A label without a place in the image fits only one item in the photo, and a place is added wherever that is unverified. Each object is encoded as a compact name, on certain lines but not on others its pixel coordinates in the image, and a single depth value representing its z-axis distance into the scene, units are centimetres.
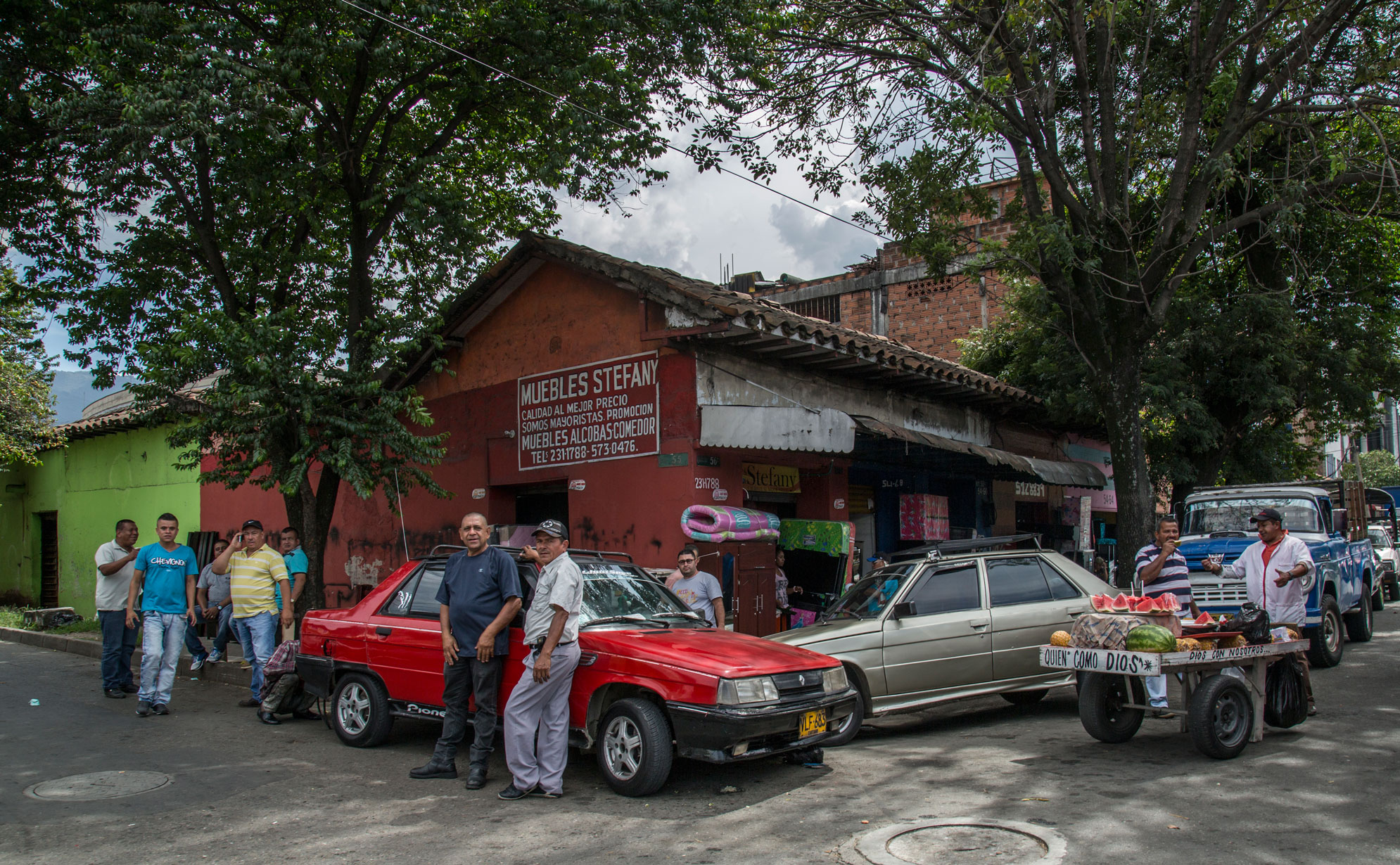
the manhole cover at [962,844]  436
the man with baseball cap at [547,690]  571
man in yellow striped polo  885
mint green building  1889
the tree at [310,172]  970
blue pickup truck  1020
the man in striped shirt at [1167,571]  813
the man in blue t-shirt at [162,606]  853
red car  552
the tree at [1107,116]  1039
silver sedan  748
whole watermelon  600
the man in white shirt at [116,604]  921
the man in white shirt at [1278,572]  788
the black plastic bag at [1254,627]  657
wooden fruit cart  600
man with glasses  893
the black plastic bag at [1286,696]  681
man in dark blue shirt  602
